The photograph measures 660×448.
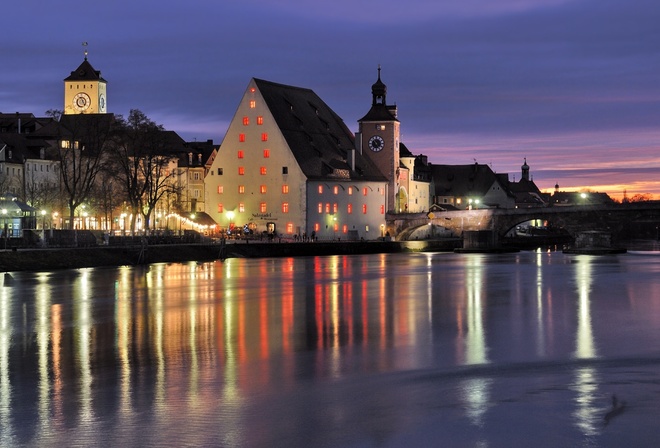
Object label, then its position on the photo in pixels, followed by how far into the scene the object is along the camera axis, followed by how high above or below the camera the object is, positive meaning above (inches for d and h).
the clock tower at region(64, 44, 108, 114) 7731.3 +1190.9
